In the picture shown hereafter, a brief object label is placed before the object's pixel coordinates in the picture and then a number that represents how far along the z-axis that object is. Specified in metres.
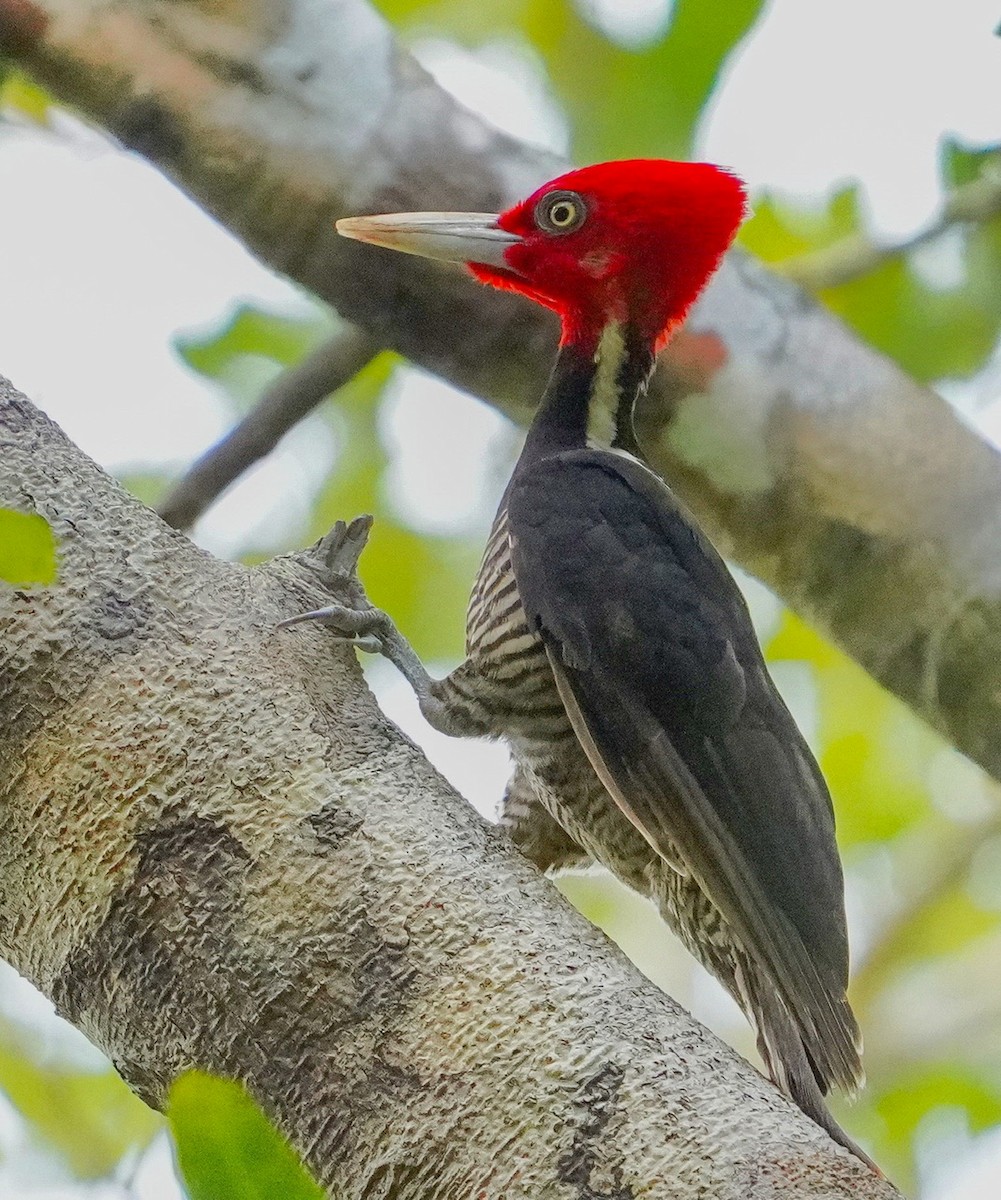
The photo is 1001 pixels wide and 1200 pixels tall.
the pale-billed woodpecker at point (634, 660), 4.57
